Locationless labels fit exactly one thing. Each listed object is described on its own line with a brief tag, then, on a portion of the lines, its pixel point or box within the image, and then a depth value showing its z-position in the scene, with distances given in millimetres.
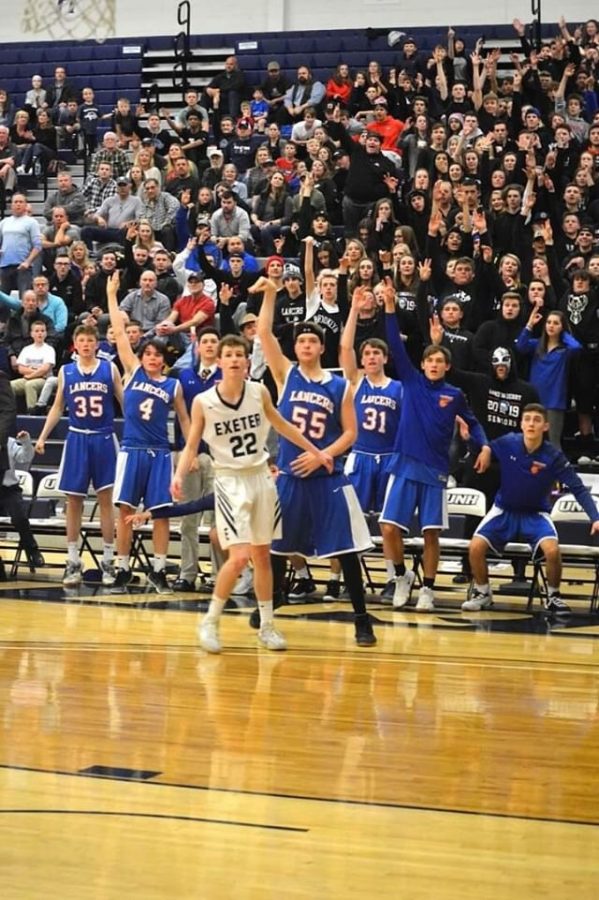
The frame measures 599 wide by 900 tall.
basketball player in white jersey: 8969
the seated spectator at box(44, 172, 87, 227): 20016
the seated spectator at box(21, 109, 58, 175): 22766
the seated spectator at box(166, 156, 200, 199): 19500
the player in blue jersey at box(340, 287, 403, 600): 11680
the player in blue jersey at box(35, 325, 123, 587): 12164
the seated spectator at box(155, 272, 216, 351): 15555
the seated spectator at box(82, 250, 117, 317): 17453
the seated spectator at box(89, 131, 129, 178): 20812
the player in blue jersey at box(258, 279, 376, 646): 9367
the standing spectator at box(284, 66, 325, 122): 21984
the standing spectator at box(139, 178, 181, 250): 18734
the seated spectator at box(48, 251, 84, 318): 17656
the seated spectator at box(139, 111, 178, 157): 21766
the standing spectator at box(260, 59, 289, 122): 22641
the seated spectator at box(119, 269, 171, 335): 16156
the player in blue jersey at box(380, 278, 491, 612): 11117
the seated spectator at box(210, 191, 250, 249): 17781
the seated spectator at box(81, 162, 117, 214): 20125
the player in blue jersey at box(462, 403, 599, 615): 11031
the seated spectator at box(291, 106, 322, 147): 20406
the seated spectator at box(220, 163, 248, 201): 19141
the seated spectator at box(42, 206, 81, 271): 18797
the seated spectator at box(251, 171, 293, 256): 18203
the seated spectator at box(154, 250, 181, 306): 16797
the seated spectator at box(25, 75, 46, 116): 24016
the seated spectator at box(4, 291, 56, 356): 16969
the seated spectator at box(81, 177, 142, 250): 19172
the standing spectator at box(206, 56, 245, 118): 22906
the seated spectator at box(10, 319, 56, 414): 16172
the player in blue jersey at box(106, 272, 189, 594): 11805
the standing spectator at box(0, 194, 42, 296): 18609
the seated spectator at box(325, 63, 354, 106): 21766
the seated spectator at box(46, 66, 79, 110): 23734
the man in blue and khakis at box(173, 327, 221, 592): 11906
